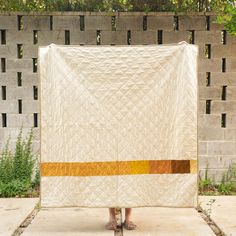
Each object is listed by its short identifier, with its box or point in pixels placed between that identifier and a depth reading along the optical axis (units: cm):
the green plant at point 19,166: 670
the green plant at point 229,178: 695
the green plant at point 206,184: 691
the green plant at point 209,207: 561
